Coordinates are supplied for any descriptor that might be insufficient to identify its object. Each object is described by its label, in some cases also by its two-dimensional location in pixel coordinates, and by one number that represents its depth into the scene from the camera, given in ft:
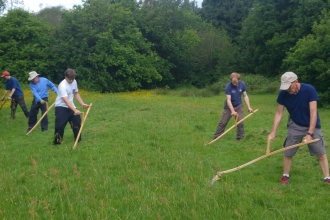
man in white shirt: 33.86
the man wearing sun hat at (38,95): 43.50
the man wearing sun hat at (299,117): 22.36
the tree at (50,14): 193.57
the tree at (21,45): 120.47
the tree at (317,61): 76.13
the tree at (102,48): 125.18
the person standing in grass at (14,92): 52.12
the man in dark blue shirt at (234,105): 36.83
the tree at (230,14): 198.49
